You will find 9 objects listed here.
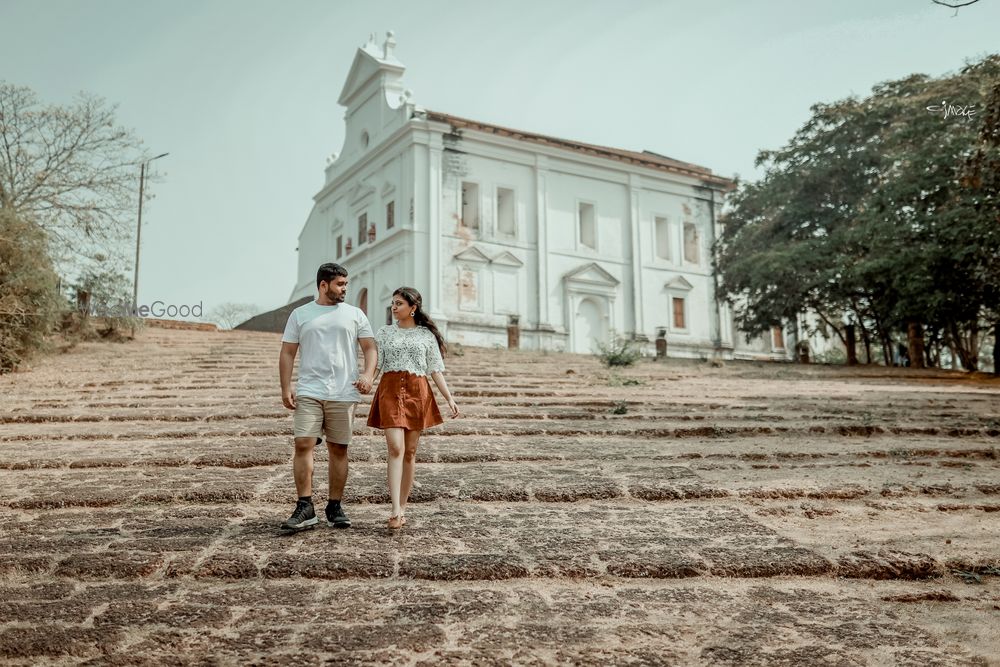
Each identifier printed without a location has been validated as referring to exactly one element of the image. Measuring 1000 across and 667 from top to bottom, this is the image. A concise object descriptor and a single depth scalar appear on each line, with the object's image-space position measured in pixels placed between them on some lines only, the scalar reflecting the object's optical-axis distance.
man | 4.99
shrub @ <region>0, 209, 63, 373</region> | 14.72
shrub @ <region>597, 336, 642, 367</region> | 18.41
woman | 5.09
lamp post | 23.72
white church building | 27.67
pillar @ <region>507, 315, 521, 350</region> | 26.84
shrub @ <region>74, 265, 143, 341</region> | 19.95
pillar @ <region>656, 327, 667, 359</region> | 28.75
